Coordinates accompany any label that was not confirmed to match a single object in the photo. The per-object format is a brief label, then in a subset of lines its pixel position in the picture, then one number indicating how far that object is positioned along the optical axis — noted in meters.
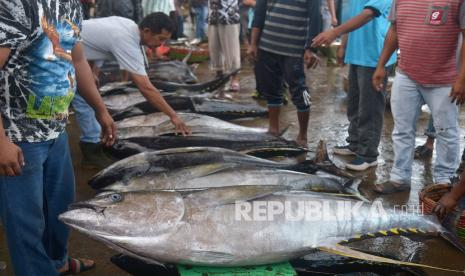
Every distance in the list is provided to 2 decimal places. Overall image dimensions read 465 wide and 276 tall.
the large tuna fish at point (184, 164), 3.46
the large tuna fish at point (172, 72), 7.61
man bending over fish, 4.31
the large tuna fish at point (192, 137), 4.22
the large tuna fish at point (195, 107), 5.54
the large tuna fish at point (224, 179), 3.10
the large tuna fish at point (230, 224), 2.34
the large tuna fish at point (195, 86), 6.46
